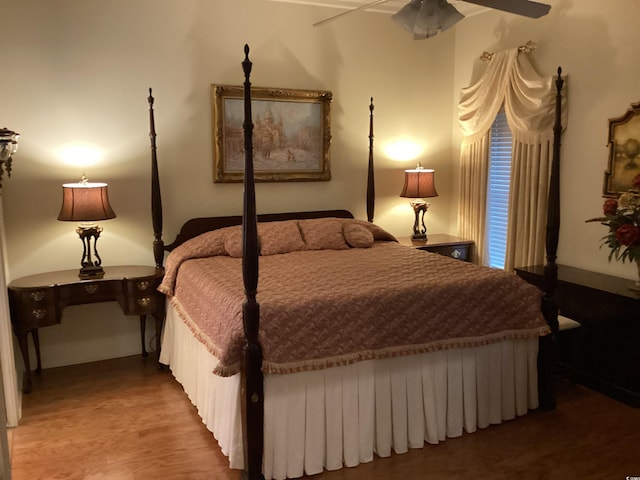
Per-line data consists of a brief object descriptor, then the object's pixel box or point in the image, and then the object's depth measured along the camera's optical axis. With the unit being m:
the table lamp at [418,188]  4.84
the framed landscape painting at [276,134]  4.31
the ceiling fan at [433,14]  2.67
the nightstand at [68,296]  3.41
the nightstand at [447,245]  4.77
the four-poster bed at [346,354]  2.45
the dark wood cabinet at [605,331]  3.25
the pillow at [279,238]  3.94
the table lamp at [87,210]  3.57
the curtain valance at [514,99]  4.10
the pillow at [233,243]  3.81
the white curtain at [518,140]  4.14
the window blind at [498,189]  4.68
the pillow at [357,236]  4.18
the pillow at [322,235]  4.11
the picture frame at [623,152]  3.53
